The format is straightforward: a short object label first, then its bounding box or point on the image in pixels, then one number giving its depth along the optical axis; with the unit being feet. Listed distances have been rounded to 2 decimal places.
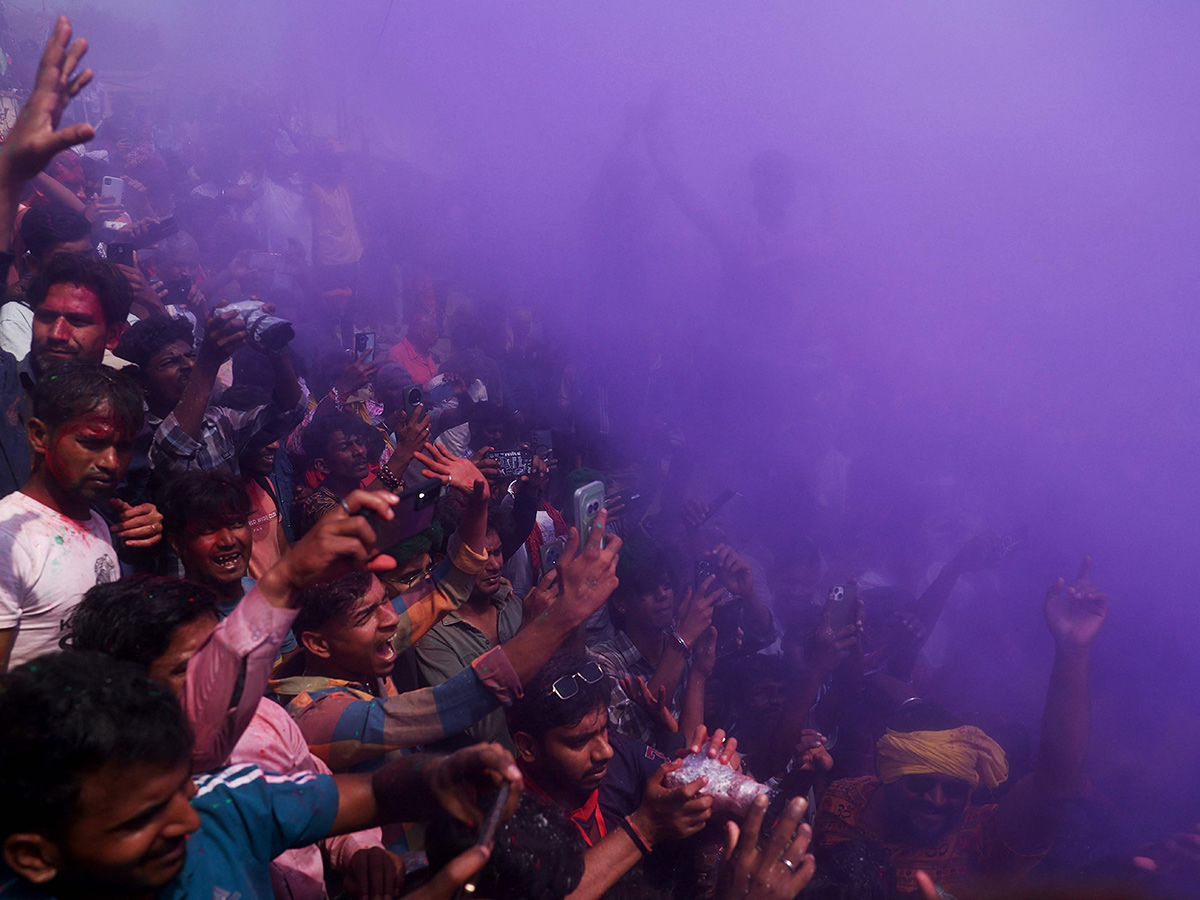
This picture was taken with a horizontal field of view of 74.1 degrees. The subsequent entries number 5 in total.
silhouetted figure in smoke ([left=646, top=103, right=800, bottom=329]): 13.74
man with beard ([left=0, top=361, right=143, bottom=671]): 5.26
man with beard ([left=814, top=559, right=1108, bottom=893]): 8.05
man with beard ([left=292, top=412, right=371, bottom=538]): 10.50
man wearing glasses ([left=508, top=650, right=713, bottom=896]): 5.48
